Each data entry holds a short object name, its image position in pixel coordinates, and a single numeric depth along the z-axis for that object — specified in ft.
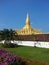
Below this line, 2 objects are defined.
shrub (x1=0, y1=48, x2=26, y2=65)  10.91
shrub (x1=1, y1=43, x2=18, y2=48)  35.05
